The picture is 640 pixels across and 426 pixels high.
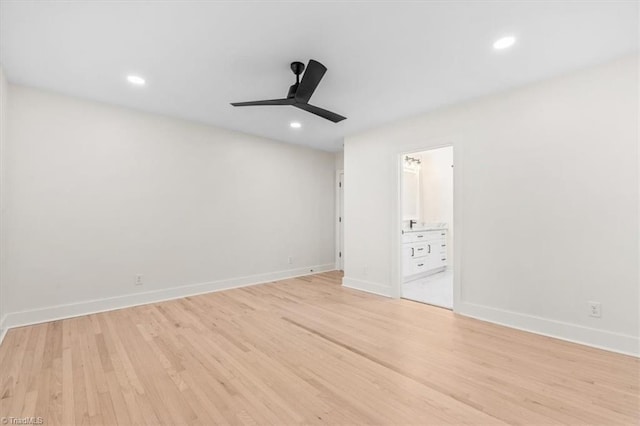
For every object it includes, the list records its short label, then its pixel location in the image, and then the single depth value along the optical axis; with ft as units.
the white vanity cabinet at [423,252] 15.39
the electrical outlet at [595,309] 7.85
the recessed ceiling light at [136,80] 8.84
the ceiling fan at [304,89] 7.08
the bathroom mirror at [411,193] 19.69
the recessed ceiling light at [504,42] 6.74
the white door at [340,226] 19.31
